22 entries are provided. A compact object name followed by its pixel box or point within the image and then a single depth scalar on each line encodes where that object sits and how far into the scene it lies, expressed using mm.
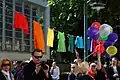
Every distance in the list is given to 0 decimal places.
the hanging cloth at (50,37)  12028
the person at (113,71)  10701
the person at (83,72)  5655
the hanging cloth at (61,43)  13290
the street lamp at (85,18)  12446
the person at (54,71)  12916
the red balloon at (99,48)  10669
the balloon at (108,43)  11568
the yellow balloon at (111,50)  11564
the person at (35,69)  5441
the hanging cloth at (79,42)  14702
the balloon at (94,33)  11268
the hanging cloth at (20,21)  9583
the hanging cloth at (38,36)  10134
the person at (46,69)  5511
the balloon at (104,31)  11075
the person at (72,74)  8085
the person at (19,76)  6919
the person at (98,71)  7713
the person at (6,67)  5506
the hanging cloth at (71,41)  15172
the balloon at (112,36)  11450
